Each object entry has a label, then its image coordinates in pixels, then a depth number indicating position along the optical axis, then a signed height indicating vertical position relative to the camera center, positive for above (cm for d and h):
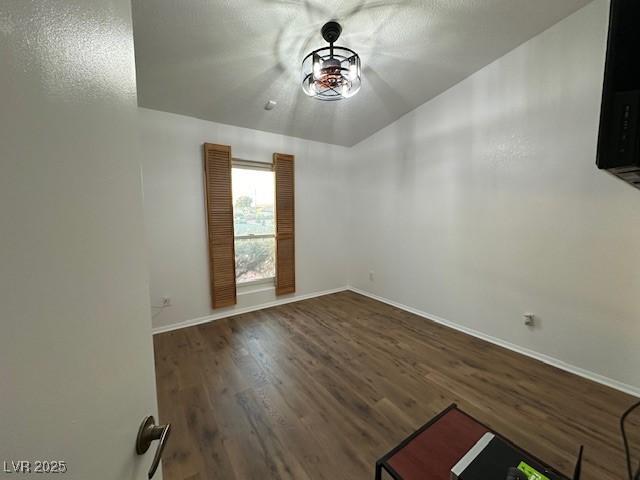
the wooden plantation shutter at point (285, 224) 353 -8
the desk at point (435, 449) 91 -97
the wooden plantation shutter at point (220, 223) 297 -7
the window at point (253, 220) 333 -2
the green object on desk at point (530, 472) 72 -79
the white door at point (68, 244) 25 -4
